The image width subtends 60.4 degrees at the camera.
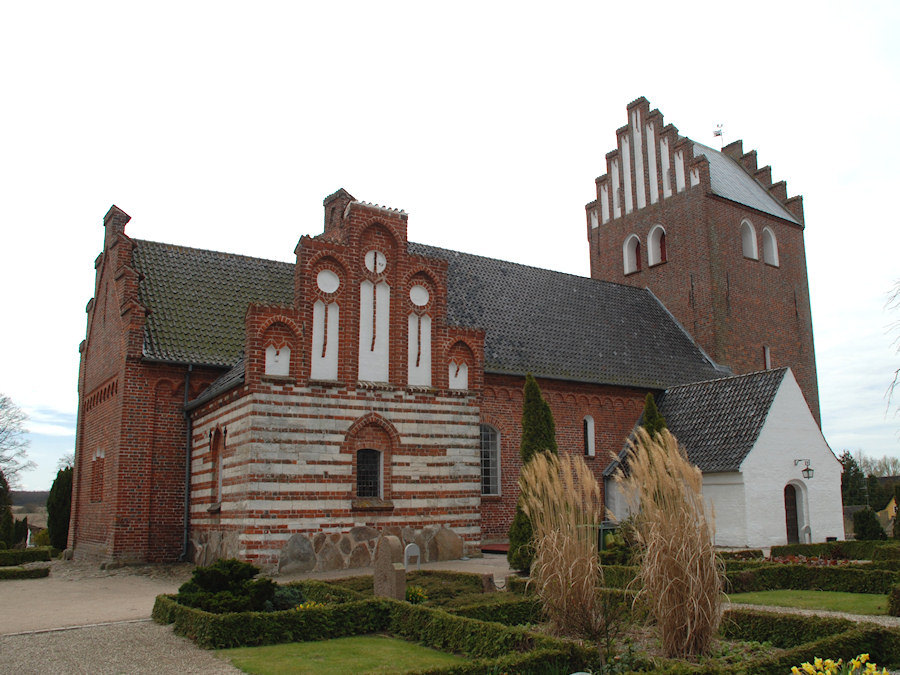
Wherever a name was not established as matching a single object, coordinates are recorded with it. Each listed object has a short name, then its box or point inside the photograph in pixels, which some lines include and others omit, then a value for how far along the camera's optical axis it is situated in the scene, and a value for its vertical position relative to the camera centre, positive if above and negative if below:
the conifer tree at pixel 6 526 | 27.72 -1.64
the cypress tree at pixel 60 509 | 25.91 -0.97
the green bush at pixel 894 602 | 10.13 -1.67
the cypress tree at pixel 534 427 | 15.74 +1.00
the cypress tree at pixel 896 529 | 21.03 -1.50
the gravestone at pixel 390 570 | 10.71 -1.27
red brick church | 15.73 +2.24
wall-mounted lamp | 20.41 +0.08
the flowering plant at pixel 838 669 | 5.58 -1.43
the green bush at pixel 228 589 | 9.96 -1.46
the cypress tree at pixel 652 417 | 20.38 +1.53
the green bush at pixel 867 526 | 22.67 -1.53
